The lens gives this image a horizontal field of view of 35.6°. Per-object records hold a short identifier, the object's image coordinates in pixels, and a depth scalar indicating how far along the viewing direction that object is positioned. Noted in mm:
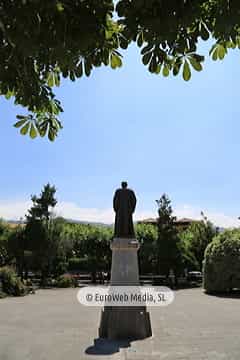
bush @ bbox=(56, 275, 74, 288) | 24188
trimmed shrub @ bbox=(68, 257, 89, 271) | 30359
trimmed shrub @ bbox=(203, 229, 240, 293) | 19188
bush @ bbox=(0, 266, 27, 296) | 18656
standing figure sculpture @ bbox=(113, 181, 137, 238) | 9078
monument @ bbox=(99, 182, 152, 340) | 8352
